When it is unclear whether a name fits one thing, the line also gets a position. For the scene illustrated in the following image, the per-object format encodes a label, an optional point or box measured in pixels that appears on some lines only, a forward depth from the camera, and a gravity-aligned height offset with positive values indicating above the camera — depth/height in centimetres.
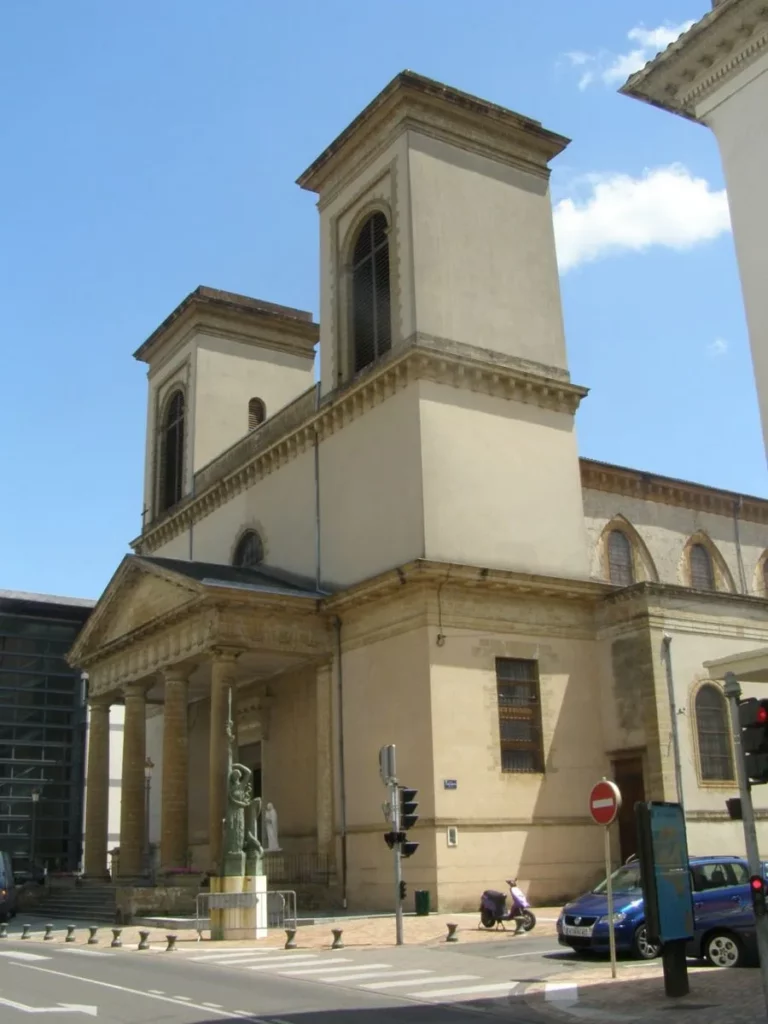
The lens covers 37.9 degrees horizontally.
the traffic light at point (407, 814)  1966 +43
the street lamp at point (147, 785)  3906 +216
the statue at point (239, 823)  2206 +42
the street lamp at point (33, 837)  4478 +55
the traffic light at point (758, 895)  1053 -61
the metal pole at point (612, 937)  1412 -129
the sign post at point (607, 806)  1382 +32
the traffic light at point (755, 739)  1066 +82
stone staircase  2812 -141
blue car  1484 -115
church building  2652 +591
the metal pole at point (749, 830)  1064 -2
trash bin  2409 -135
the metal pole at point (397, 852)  1923 -22
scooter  2098 -135
